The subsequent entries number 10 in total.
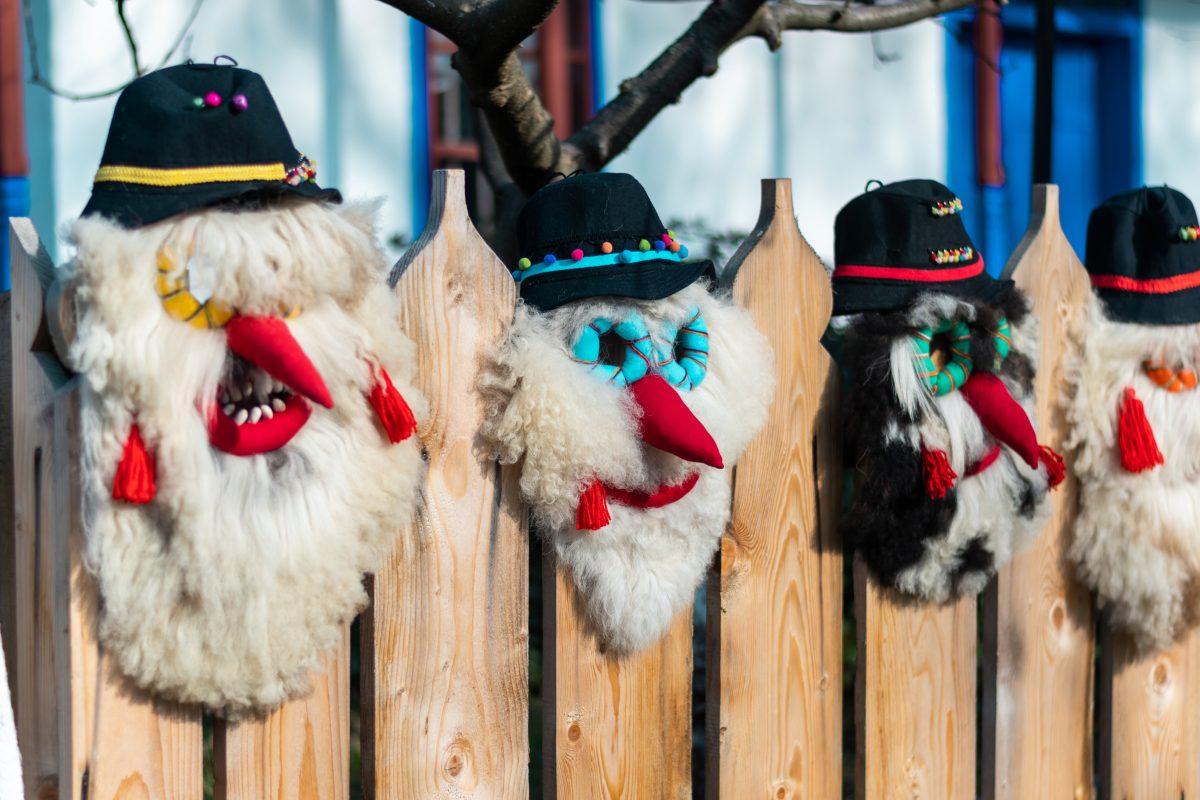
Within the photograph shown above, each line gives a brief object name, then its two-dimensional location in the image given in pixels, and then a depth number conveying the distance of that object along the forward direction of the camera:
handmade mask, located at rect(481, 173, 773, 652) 1.82
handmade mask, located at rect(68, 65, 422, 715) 1.52
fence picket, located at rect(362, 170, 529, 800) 1.84
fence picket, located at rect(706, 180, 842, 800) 2.16
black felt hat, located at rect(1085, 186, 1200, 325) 2.38
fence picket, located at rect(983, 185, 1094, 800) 2.44
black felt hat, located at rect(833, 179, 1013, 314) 2.16
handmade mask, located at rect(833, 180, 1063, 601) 2.13
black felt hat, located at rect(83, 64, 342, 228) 1.54
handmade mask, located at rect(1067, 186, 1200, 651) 2.38
